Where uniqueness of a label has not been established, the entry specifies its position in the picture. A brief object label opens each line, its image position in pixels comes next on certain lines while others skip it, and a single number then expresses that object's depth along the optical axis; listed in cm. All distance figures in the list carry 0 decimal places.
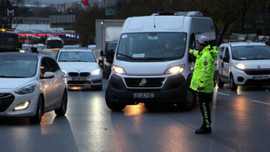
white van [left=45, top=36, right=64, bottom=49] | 7138
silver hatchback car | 1198
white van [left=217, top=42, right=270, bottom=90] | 2294
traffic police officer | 1103
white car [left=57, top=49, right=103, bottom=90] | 2409
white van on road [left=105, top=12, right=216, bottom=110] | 1470
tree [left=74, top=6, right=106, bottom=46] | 10478
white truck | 3744
